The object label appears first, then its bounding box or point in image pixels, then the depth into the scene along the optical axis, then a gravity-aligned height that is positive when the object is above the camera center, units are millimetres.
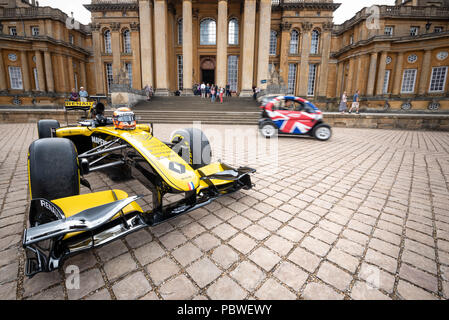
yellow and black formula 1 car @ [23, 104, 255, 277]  1457 -773
